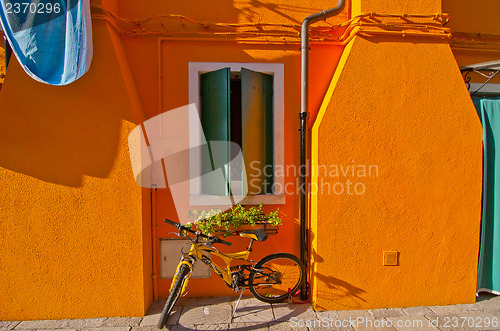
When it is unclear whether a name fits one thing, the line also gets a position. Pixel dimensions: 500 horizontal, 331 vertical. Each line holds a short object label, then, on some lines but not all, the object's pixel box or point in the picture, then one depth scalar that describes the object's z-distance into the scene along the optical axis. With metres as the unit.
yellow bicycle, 3.13
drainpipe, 3.51
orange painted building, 3.25
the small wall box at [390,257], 3.48
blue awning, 3.03
